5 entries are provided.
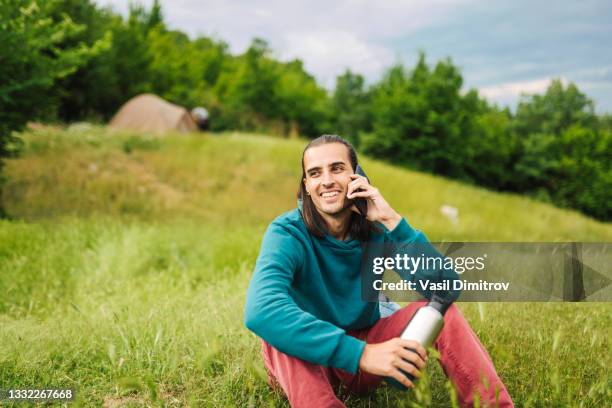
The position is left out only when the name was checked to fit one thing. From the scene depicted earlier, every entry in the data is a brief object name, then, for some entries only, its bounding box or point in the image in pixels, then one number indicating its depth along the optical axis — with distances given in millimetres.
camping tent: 23406
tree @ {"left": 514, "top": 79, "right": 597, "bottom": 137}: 43750
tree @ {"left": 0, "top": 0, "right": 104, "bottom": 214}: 6980
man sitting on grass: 1967
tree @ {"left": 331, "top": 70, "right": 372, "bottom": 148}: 38000
